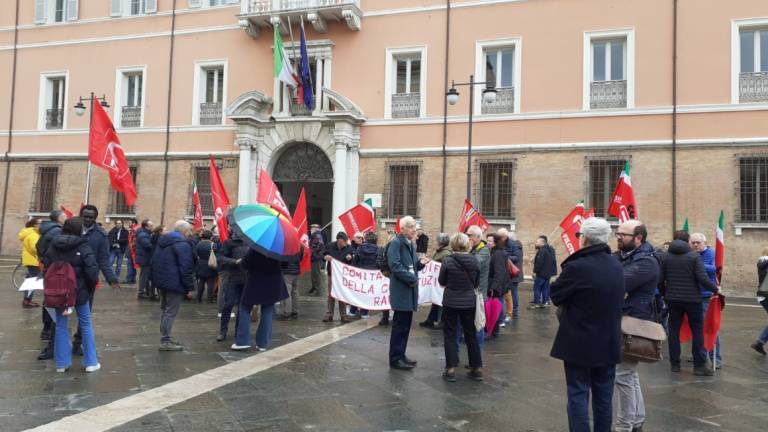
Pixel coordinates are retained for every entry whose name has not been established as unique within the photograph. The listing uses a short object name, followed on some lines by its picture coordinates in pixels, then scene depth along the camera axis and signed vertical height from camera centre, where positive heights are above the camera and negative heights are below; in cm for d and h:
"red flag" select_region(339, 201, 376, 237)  1242 +37
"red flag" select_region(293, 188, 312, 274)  1105 +18
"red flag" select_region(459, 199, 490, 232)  1352 +47
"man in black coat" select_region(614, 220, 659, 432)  518 -45
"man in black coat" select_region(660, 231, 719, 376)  769 -59
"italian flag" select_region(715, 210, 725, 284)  884 -6
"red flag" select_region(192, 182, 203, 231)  1407 +38
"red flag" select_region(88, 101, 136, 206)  1398 +180
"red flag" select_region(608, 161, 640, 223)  1186 +89
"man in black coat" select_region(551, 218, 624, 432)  454 -63
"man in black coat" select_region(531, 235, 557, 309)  1398 -63
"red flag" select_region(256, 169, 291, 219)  1008 +70
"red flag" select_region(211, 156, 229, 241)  1062 +53
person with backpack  669 -61
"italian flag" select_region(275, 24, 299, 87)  2050 +577
